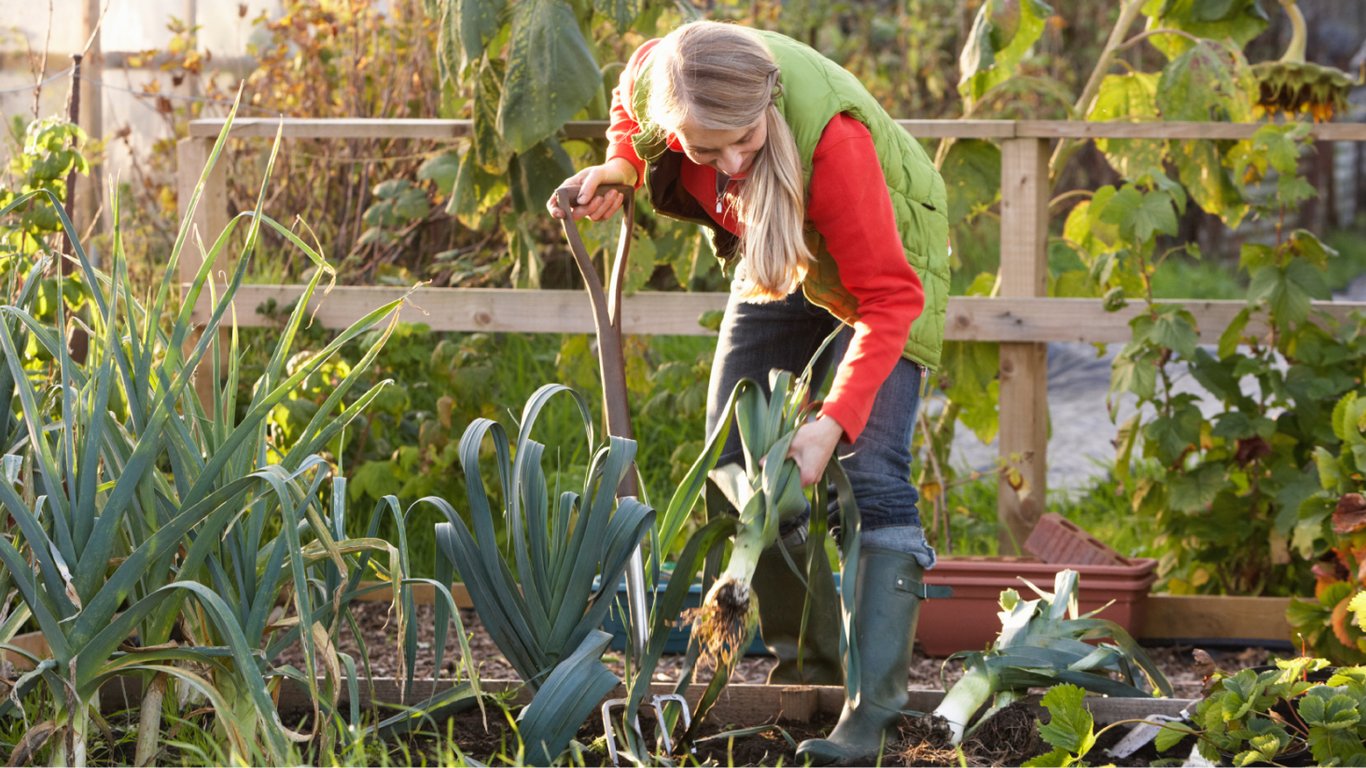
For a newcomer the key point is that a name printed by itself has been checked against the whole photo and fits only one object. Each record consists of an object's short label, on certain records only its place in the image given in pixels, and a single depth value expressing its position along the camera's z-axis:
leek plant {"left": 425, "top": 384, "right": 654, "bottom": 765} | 10.15
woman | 10.22
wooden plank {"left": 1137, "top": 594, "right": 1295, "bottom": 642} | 11.47
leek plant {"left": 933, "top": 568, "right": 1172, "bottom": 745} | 10.36
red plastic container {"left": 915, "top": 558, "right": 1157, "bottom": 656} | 11.32
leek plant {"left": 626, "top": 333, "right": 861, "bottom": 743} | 10.08
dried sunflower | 11.74
